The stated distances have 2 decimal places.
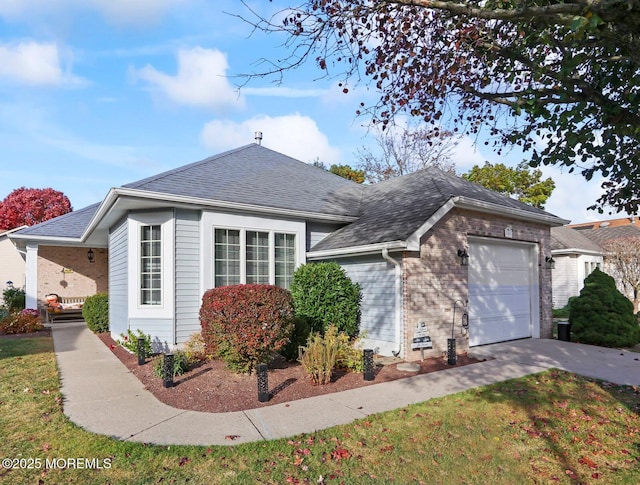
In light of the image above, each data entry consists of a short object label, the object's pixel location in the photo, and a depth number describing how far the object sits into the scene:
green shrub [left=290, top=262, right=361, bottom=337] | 9.09
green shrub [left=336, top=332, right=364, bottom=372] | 7.38
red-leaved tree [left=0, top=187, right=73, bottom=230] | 34.75
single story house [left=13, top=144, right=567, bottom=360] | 8.59
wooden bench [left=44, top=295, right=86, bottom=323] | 15.63
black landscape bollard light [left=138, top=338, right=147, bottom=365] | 8.09
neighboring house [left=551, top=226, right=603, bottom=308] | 19.89
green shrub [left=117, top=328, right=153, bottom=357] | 8.49
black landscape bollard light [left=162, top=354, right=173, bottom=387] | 6.44
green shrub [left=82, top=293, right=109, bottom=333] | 13.20
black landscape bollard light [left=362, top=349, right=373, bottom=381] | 6.90
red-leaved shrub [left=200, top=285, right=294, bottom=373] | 6.63
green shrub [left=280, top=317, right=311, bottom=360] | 8.08
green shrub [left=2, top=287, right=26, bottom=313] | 17.91
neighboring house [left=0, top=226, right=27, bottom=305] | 24.03
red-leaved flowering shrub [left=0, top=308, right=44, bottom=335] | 12.86
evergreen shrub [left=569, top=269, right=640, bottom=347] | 9.92
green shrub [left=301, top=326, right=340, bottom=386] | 6.64
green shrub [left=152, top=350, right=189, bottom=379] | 7.05
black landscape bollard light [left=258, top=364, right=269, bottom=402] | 5.80
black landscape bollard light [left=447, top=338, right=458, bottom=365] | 7.98
